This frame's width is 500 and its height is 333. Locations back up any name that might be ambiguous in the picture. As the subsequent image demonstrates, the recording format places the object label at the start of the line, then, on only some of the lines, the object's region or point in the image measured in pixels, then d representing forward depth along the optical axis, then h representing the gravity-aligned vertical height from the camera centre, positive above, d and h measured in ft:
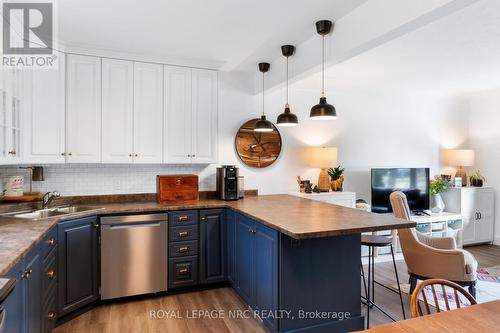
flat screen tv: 16.84 -1.08
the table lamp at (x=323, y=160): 15.08 +0.26
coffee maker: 12.50 -0.67
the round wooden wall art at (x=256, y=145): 13.92 +0.87
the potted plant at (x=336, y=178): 15.58 -0.59
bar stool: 9.47 -2.23
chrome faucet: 10.27 -1.04
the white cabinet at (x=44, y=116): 9.93 +1.52
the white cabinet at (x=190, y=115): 12.05 +1.88
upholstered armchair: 10.25 -2.99
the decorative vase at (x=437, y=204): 17.89 -2.08
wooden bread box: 11.93 -0.83
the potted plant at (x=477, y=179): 18.76 -0.75
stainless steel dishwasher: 10.16 -2.83
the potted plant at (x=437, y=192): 17.83 -1.42
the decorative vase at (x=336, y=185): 15.58 -0.91
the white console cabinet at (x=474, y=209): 17.98 -2.38
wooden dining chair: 4.55 -1.89
